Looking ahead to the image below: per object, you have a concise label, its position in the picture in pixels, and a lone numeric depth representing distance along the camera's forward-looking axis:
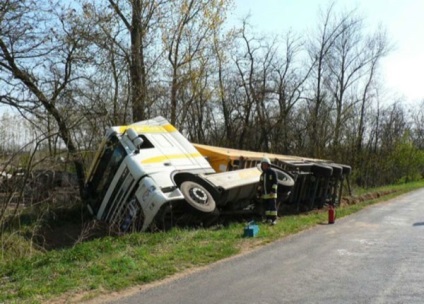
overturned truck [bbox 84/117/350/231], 10.61
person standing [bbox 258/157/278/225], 11.83
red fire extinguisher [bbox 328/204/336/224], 12.77
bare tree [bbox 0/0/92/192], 10.91
